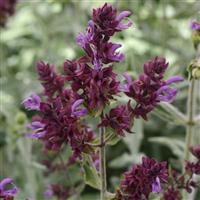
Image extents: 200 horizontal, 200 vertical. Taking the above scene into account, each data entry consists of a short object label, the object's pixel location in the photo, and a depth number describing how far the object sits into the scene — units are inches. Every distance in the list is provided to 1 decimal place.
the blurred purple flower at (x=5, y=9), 56.5
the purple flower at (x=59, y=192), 39.1
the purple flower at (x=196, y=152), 33.2
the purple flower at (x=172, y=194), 32.4
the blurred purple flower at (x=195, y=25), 34.4
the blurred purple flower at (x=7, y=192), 30.9
